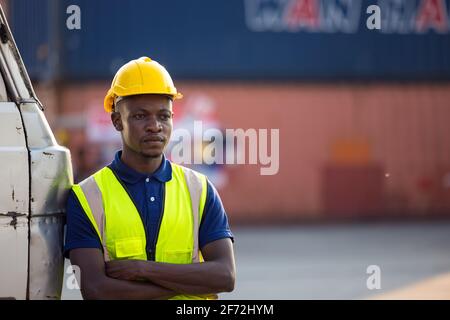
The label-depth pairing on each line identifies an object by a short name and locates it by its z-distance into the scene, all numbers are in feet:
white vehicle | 22.31
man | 23.57
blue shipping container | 144.15
